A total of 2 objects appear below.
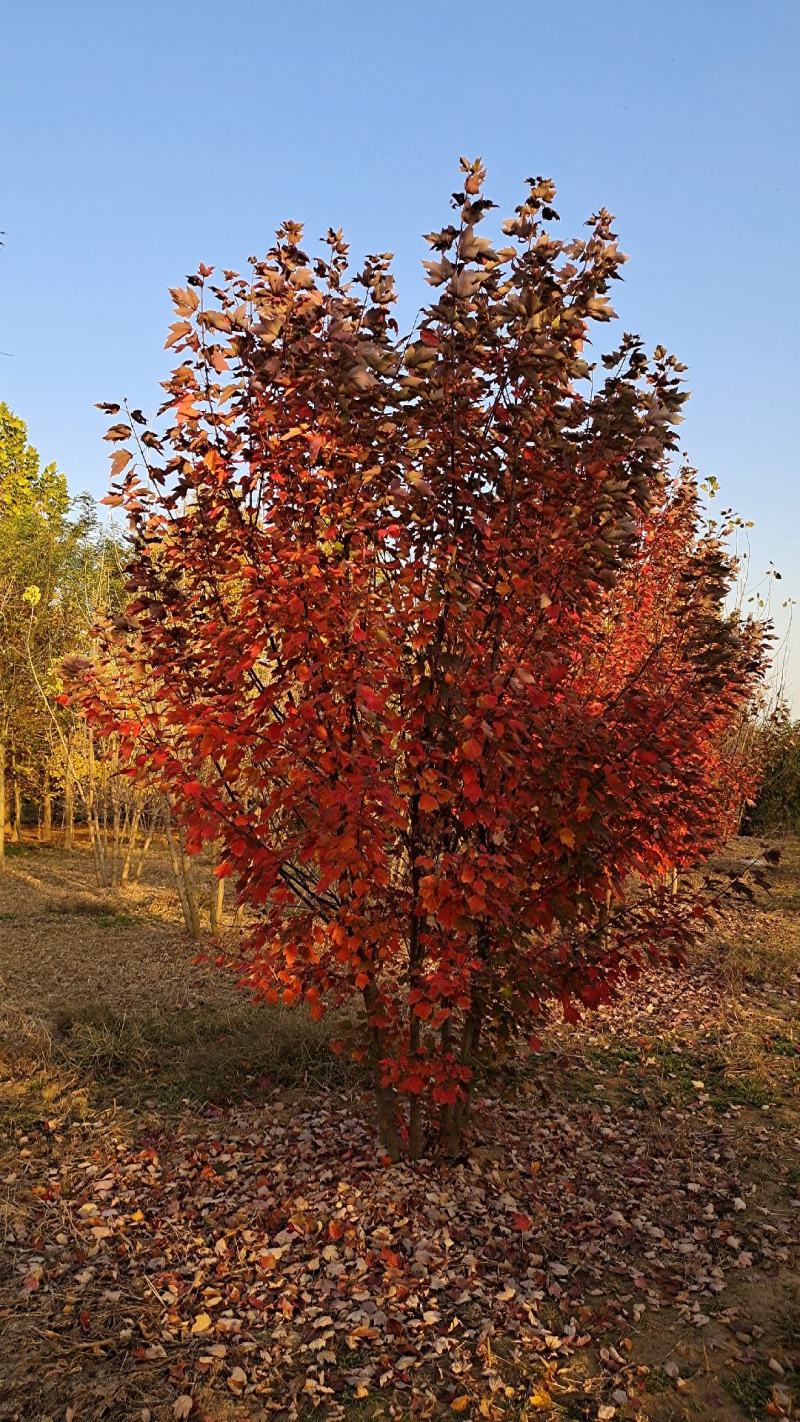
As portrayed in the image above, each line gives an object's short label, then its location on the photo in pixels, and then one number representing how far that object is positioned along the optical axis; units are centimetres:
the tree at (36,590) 1620
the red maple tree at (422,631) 339
